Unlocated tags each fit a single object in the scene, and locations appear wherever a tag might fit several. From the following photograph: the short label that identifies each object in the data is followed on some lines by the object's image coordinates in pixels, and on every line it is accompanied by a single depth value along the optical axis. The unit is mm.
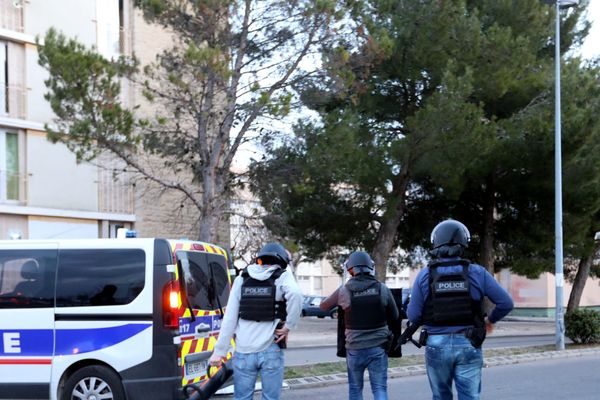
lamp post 19516
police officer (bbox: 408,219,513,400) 5715
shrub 20625
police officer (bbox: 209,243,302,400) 6449
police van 8375
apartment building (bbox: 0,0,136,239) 23344
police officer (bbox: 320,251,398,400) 7461
